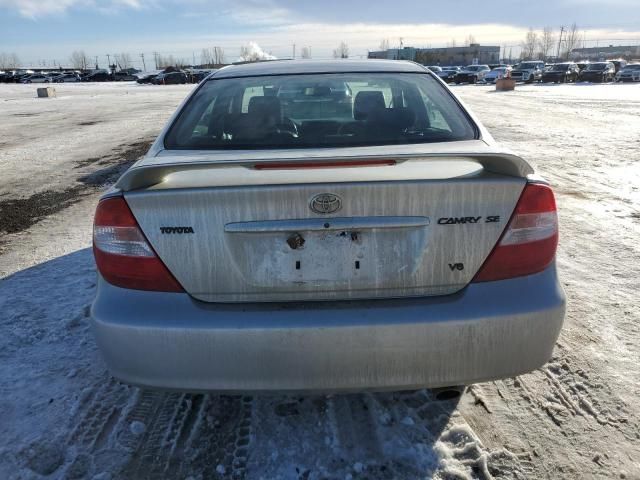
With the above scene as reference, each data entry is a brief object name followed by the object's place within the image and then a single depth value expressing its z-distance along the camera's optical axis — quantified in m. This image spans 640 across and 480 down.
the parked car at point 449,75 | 44.69
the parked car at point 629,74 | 38.22
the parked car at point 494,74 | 41.10
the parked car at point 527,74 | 42.22
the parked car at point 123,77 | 70.38
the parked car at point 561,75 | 39.28
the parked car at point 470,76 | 42.95
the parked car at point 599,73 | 38.88
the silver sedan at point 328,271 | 1.82
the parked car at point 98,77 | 69.00
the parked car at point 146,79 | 55.41
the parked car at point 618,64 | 46.85
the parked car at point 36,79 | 63.16
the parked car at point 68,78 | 66.06
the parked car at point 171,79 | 52.86
